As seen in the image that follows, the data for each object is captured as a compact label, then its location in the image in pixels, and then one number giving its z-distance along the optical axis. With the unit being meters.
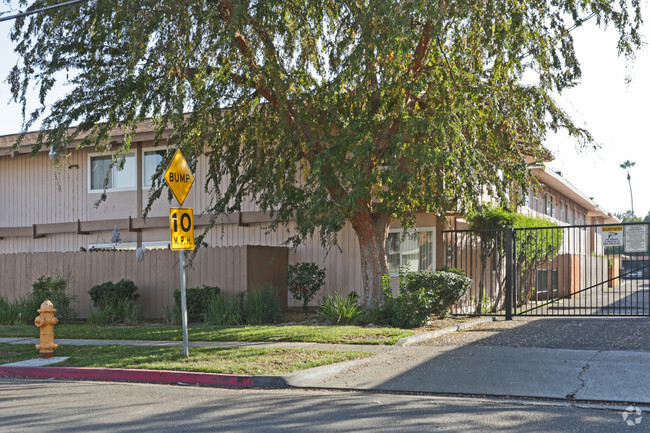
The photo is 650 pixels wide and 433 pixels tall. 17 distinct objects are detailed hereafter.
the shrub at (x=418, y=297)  14.90
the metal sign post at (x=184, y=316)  11.02
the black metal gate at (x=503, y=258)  16.09
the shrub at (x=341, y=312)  15.65
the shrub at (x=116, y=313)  17.42
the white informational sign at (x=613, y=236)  15.87
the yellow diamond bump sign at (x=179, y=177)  11.11
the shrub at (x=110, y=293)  18.12
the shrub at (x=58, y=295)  18.36
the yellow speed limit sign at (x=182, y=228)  11.00
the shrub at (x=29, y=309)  18.09
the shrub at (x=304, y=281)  18.72
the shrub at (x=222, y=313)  16.22
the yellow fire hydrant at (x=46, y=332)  11.99
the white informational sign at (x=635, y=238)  15.77
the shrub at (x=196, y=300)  17.30
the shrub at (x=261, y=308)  16.52
